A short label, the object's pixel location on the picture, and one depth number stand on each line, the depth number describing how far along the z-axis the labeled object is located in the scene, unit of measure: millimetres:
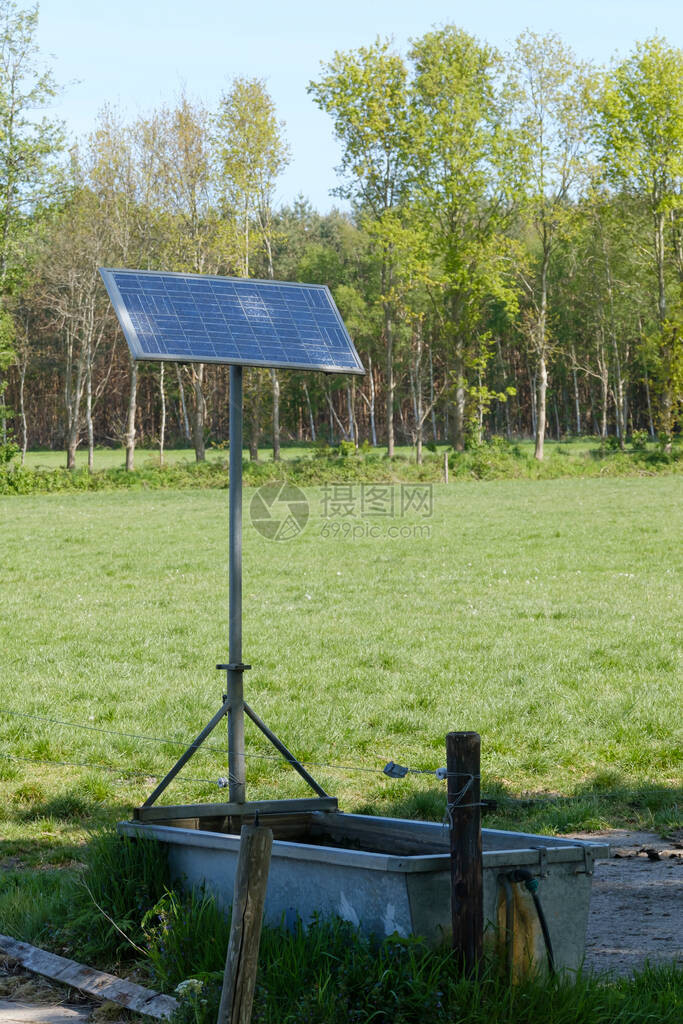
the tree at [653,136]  99812
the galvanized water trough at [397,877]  8734
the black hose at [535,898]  9109
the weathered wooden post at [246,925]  7594
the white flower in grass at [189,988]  8570
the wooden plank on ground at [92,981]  8930
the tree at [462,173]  99812
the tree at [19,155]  82875
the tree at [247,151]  98000
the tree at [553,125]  104500
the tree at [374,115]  99875
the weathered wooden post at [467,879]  8375
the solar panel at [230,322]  12148
